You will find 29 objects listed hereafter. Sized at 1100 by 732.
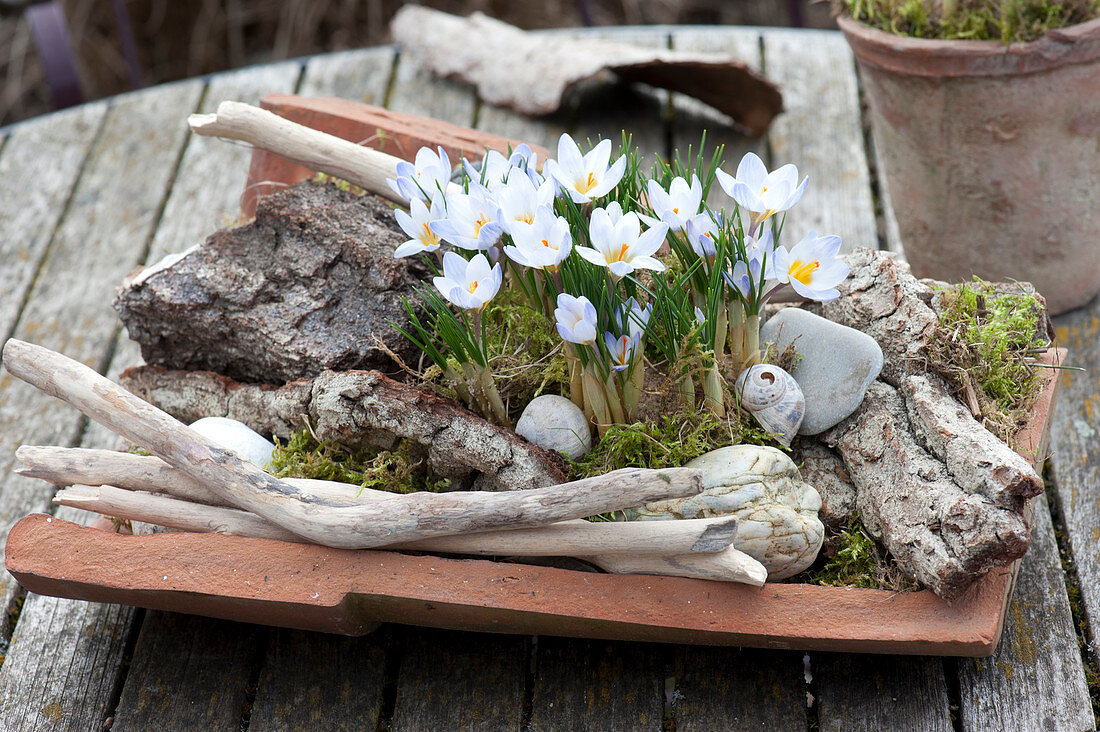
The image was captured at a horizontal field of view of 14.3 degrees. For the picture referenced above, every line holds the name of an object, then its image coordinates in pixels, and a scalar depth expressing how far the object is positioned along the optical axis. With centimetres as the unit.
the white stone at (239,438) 186
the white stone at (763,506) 180
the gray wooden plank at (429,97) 218
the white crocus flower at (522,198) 179
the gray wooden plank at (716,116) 213
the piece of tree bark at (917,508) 177
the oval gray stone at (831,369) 184
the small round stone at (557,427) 183
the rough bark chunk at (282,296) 187
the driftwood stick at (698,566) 178
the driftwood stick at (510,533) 178
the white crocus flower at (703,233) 180
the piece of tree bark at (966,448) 177
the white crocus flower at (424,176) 182
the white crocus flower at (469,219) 180
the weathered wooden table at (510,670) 180
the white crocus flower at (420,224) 182
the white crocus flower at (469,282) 178
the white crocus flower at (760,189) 179
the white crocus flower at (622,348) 180
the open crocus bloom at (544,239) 178
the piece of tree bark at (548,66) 211
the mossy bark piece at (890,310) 184
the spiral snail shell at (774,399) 183
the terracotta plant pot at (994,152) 194
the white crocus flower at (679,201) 180
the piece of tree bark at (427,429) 181
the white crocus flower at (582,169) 181
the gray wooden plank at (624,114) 215
